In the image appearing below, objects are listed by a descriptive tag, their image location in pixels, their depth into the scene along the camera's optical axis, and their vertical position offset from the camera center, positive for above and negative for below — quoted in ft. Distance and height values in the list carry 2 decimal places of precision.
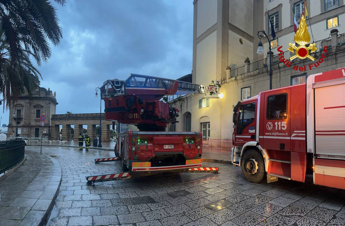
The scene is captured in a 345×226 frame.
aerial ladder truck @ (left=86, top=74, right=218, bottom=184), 20.31 -1.02
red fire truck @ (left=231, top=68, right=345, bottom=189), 15.19 -0.68
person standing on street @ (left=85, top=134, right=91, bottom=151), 65.45 -6.05
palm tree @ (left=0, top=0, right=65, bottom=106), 22.63 +11.19
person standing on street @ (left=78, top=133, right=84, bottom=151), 64.13 -6.30
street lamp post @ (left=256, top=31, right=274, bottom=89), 41.93 +15.15
